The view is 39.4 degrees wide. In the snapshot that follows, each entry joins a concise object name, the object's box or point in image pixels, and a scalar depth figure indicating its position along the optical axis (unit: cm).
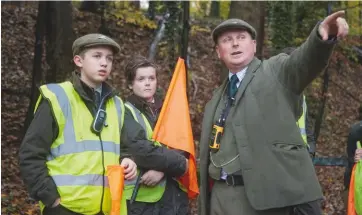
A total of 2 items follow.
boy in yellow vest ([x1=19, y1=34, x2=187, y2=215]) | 378
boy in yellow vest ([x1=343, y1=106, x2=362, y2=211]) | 581
